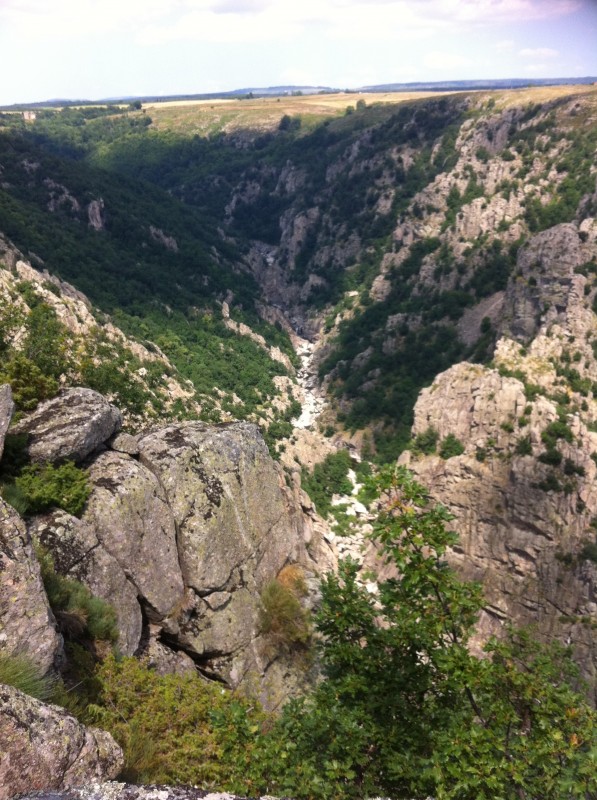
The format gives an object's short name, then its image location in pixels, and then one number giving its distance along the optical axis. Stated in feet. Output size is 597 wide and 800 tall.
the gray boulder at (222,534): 68.80
